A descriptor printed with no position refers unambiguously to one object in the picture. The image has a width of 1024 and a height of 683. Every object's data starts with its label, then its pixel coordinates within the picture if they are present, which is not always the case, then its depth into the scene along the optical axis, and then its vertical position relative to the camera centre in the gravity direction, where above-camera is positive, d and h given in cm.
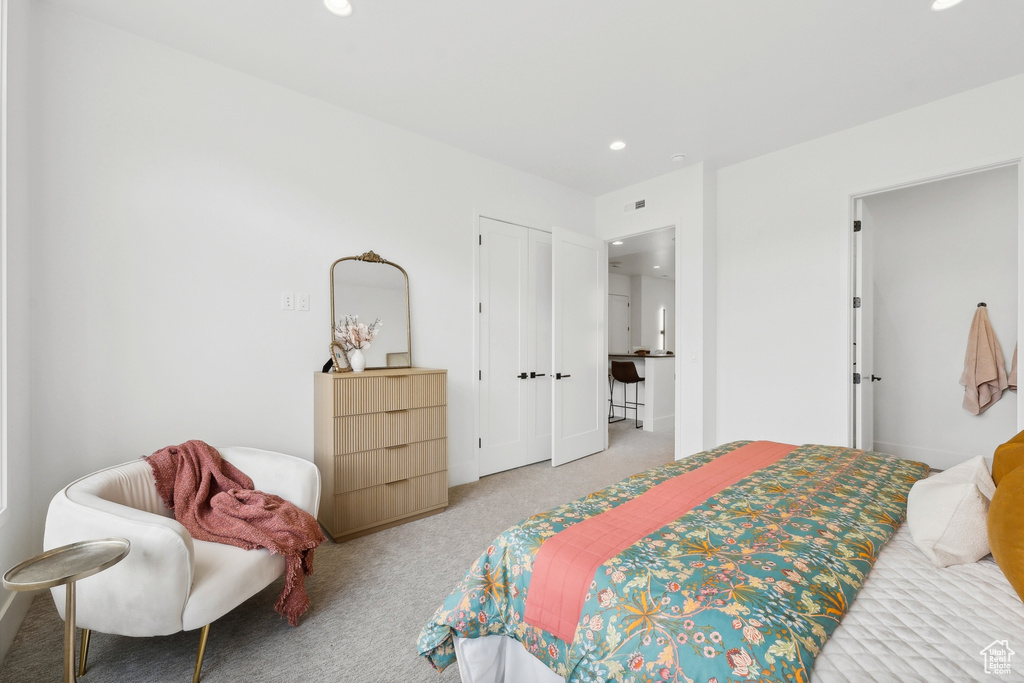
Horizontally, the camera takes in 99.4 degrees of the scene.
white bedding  78 -58
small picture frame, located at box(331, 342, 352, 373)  269 -12
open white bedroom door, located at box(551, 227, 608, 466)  394 -5
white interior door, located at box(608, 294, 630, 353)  814 +32
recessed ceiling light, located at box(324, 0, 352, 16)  195 +152
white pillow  110 -47
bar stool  581 -47
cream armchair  133 -78
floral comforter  85 -56
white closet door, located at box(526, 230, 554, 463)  404 -8
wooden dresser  249 -66
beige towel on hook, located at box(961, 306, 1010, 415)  351 -22
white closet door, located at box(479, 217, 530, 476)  367 -5
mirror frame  288 +54
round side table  105 -59
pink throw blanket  169 -71
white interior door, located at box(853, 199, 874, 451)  313 +5
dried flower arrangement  279 +3
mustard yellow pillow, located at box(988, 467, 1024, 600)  90 -41
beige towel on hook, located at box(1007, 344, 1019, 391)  342 -29
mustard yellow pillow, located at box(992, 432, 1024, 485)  122 -34
